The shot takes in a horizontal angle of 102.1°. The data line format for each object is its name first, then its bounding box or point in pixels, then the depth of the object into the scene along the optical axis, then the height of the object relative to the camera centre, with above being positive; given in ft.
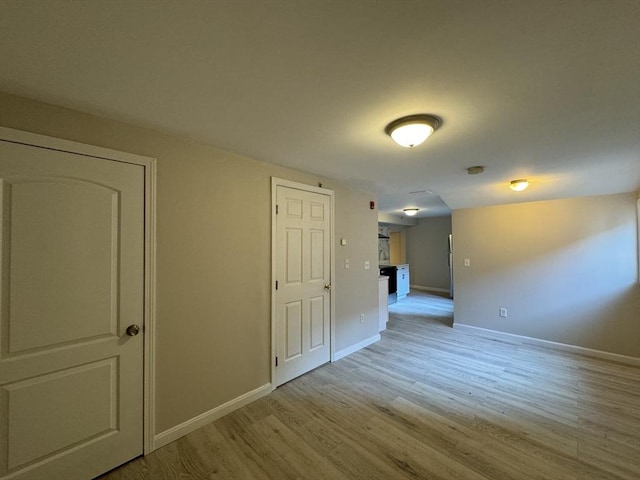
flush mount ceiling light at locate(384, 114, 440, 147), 5.49 +2.53
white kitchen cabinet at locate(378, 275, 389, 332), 14.55 -3.25
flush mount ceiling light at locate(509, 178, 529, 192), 10.46 +2.44
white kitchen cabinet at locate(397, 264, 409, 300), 23.20 -3.30
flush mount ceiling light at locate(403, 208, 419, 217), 20.68 +2.78
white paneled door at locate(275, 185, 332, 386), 8.91 -1.35
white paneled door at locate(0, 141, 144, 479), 4.60 -1.30
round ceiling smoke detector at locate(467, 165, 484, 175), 8.98 +2.66
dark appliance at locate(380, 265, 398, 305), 21.88 -2.91
